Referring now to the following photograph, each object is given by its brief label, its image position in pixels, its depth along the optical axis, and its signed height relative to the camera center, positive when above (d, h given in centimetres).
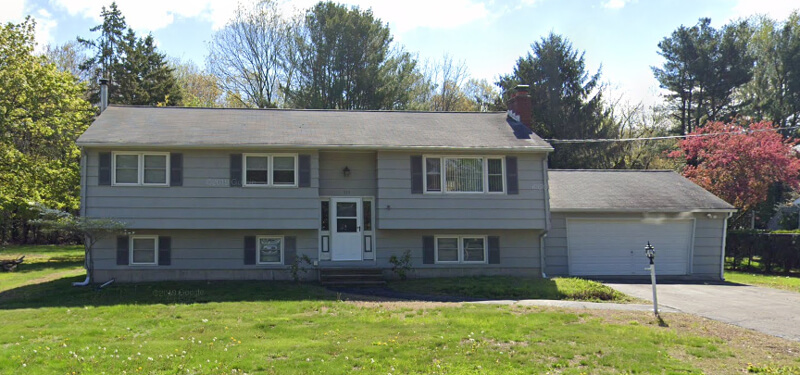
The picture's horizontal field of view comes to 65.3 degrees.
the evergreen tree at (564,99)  3791 +745
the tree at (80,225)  1412 +1
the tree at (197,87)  4019 +918
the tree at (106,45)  3788 +1113
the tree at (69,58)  3935 +1072
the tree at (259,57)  3797 +1024
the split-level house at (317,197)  1625 +70
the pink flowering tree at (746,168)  2723 +223
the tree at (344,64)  3581 +918
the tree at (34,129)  2192 +351
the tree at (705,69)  4084 +989
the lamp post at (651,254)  1155 -65
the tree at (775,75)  4112 +964
